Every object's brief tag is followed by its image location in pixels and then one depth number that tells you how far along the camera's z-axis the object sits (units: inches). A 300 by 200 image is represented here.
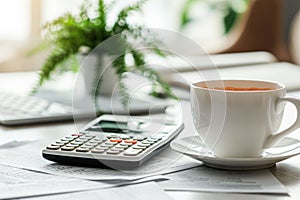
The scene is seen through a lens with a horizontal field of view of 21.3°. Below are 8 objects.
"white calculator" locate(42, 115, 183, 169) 27.4
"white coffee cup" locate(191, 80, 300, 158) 27.4
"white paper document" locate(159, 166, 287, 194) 25.6
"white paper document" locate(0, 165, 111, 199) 25.1
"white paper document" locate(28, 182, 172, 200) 24.7
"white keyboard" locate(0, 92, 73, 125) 34.8
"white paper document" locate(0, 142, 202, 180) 26.9
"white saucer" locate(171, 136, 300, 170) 27.1
